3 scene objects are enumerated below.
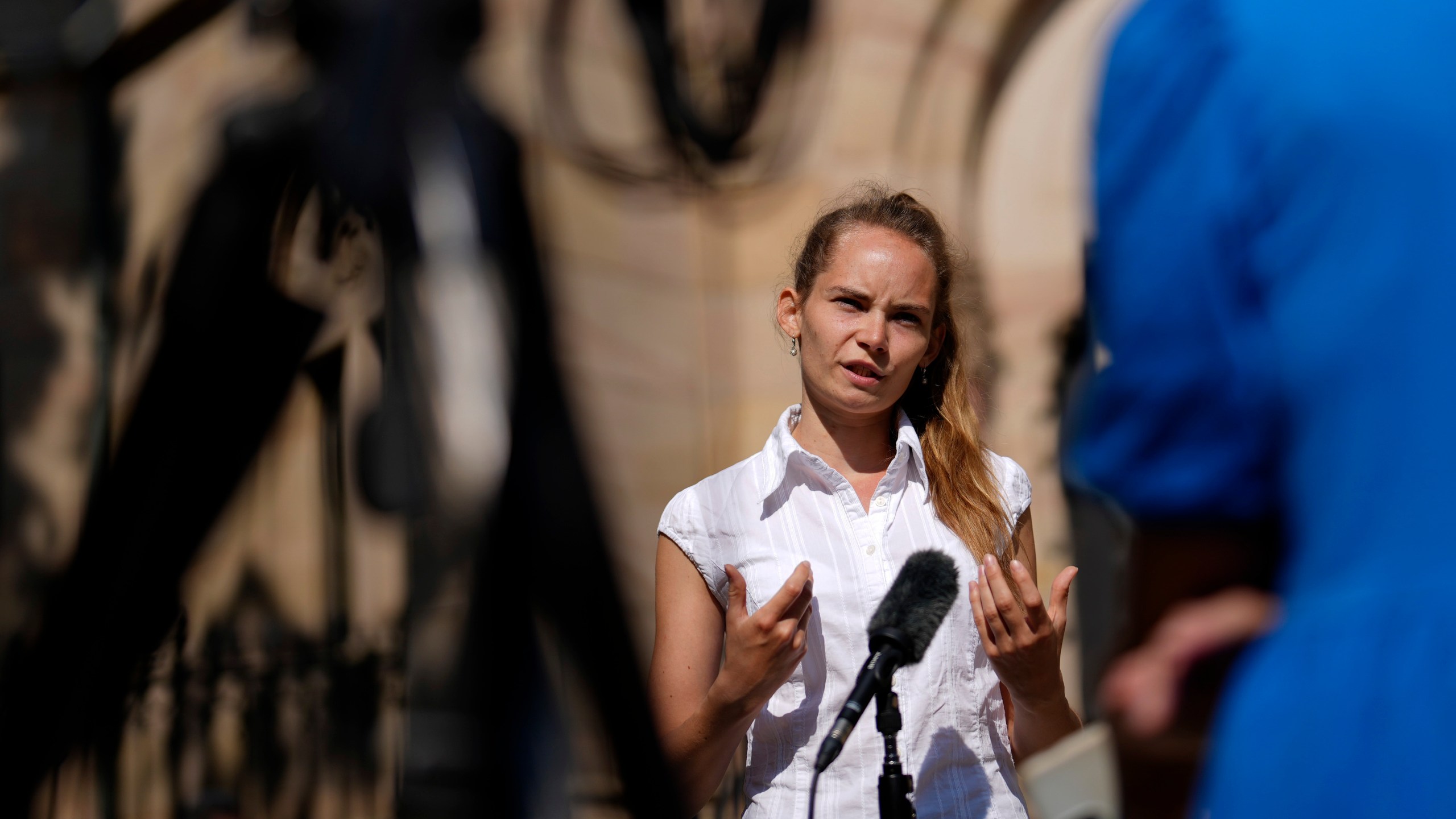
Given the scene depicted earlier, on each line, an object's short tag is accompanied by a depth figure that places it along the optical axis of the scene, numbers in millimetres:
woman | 7651
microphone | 7539
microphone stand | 7555
